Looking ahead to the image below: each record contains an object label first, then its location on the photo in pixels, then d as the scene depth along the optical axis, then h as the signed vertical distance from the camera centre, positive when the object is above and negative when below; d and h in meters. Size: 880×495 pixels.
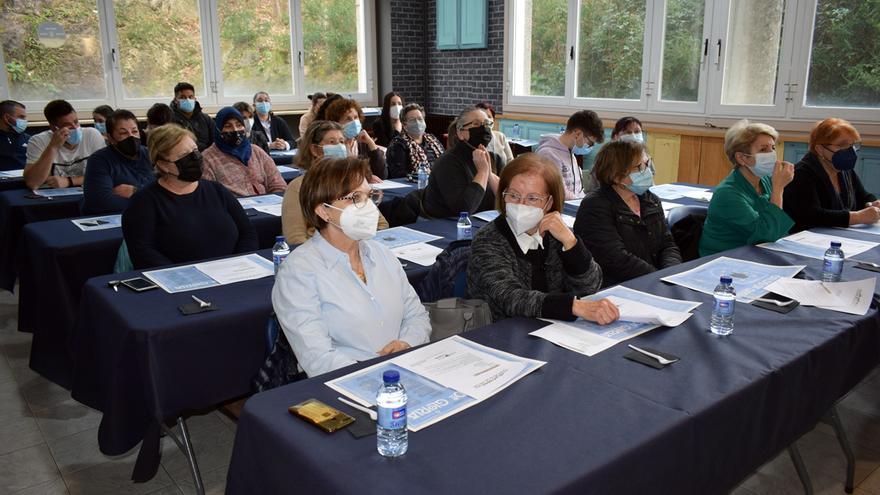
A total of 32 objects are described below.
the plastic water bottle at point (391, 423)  1.19 -0.59
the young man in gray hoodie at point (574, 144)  4.46 -0.30
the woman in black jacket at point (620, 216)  2.70 -0.48
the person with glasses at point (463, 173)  3.63 -0.41
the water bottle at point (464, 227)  3.11 -0.60
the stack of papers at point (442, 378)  1.39 -0.64
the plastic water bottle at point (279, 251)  2.56 -0.59
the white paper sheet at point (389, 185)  4.69 -0.61
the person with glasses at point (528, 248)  2.11 -0.49
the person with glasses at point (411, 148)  5.35 -0.40
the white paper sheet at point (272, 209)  3.65 -0.62
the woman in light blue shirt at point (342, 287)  1.84 -0.55
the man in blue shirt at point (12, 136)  5.36 -0.30
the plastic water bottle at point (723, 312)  1.84 -0.60
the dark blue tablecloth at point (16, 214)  3.91 -0.69
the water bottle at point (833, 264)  2.38 -0.59
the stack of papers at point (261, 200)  3.86 -0.60
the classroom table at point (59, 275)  2.94 -0.80
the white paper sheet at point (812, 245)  2.79 -0.63
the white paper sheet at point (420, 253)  2.74 -0.66
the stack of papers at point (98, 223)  3.30 -0.63
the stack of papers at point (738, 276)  2.24 -0.64
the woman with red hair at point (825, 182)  3.29 -0.41
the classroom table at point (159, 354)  1.99 -0.80
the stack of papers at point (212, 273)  2.38 -0.66
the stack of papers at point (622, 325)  1.76 -0.64
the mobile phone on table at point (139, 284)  2.30 -0.65
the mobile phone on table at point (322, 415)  1.29 -0.63
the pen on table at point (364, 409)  1.34 -0.64
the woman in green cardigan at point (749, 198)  2.90 -0.44
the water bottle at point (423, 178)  4.62 -0.55
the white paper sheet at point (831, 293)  2.08 -0.64
